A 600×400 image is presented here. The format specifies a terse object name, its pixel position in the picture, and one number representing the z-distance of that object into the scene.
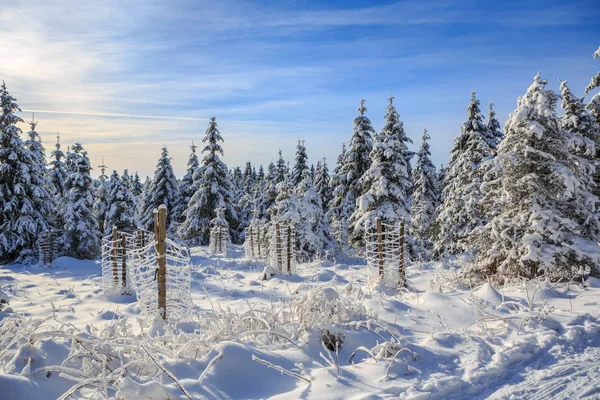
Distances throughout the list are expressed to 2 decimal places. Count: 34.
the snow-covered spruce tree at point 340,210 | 25.91
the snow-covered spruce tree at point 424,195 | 25.92
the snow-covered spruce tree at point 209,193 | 31.58
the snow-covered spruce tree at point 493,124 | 21.61
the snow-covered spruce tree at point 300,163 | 30.61
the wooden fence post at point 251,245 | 25.13
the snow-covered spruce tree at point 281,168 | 34.56
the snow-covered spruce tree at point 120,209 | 24.80
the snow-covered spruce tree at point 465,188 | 18.33
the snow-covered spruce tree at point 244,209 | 41.75
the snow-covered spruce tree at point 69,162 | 32.59
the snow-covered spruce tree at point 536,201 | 8.79
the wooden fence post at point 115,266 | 12.39
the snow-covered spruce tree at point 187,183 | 36.50
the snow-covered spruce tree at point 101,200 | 27.67
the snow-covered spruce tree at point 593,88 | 13.53
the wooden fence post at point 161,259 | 6.95
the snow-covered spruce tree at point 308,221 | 23.24
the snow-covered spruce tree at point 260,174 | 66.34
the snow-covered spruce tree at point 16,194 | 21.09
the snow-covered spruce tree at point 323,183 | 35.47
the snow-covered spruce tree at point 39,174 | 22.09
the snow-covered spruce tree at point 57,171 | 31.83
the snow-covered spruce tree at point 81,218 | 23.39
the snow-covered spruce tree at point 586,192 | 9.38
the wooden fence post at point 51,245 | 19.75
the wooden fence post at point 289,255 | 15.51
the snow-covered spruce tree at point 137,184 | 53.27
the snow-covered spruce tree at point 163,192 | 35.03
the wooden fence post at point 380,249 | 10.60
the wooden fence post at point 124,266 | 12.28
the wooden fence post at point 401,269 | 10.62
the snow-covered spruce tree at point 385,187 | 18.17
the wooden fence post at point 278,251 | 15.82
